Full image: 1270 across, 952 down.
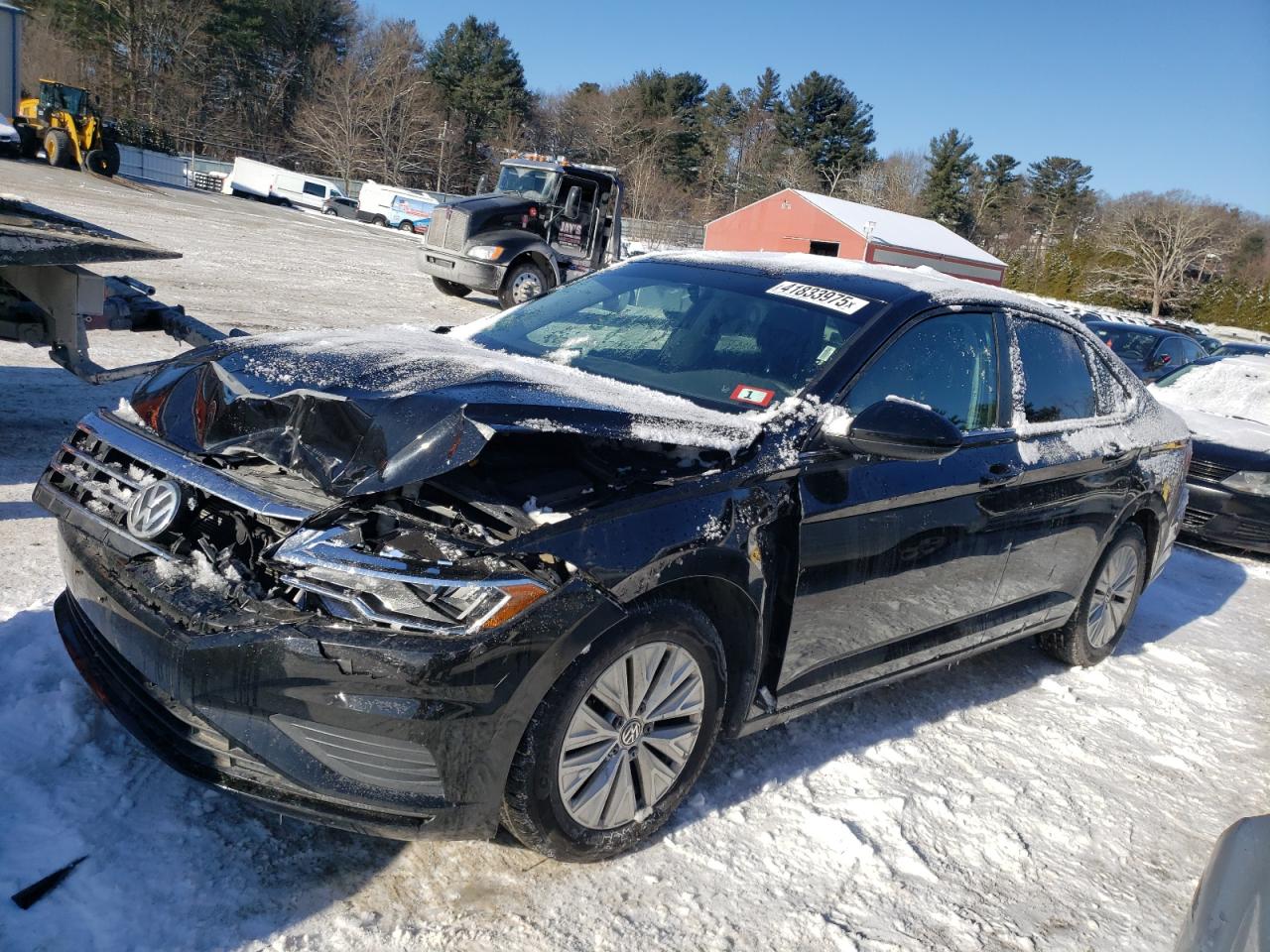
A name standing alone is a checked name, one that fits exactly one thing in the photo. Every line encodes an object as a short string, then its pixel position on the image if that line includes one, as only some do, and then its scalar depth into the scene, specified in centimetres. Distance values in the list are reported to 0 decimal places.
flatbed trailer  487
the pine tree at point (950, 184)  7488
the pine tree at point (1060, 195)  7538
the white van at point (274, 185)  4362
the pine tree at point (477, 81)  6475
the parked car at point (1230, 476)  807
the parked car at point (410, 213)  4231
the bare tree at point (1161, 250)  5519
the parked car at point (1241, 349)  1978
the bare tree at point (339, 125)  5475
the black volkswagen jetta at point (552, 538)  246
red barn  4269
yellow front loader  3098
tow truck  1661
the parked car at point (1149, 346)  1474
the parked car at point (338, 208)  4412
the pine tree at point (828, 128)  7519
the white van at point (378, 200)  4291
